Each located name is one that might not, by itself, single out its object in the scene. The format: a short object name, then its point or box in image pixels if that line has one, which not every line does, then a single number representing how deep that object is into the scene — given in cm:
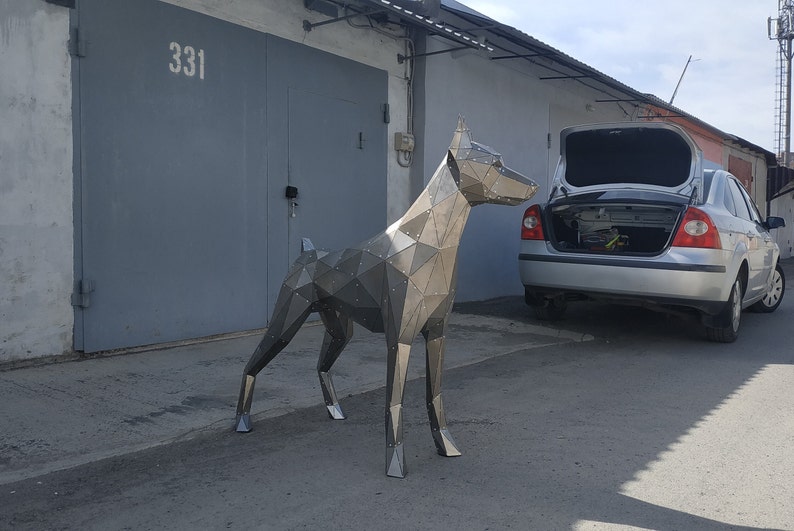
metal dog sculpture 355
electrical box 929
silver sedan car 695
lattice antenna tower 3478
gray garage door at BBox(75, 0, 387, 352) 593
